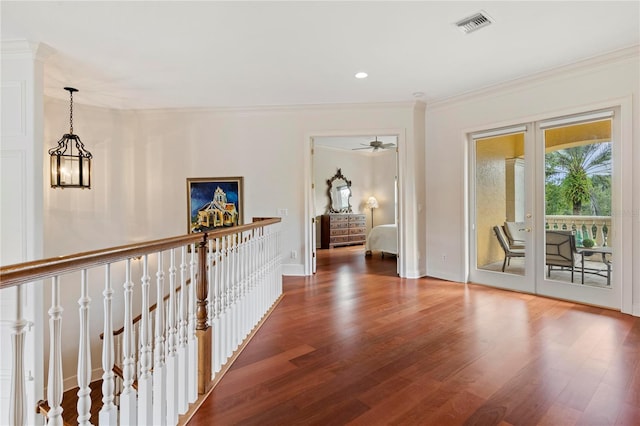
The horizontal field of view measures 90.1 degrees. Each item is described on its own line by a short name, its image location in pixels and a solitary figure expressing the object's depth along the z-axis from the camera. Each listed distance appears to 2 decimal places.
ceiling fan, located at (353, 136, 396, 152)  7.08
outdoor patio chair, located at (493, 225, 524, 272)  4.36
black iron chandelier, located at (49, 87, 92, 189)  4.28
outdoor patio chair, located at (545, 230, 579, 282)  3.87
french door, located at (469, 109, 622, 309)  3.60
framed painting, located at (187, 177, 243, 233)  5.45
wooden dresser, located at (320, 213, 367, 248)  8.57
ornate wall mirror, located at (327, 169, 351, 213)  9.06
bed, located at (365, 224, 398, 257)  6.73
